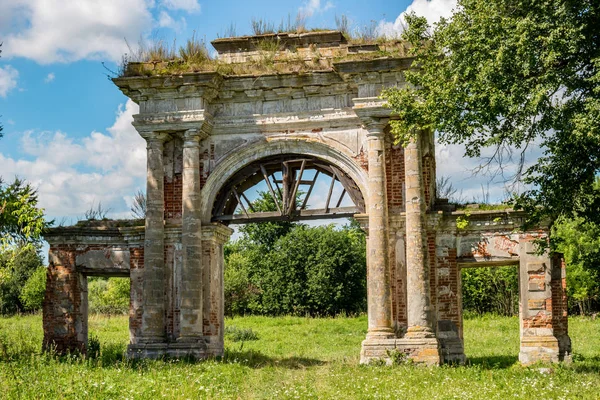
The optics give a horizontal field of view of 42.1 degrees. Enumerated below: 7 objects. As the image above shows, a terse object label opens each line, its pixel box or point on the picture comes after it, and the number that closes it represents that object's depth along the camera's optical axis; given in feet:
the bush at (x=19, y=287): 115.14
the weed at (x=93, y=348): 52.34
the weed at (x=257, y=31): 52.95
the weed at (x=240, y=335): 74.08
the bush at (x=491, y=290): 98.89
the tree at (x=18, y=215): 38.86
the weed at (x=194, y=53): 52.29
